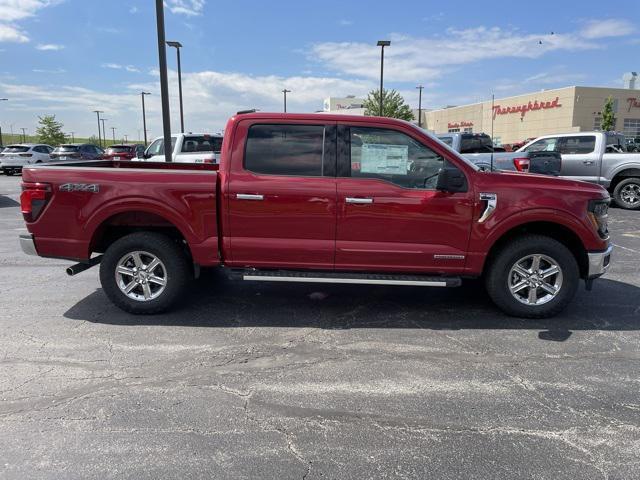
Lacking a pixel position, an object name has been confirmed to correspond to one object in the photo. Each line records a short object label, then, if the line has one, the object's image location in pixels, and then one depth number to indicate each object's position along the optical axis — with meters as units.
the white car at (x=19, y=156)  27.70
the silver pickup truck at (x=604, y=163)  13.01
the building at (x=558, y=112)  47.38
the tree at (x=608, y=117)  42.62
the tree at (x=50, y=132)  70.94
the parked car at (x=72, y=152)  29.20
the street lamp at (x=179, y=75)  22.54
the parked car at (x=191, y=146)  13.45
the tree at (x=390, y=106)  51.12
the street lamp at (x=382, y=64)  30.22
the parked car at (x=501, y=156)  11.58
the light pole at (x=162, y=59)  10.26
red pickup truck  4.76
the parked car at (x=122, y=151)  26.91
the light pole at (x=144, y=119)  56.08
